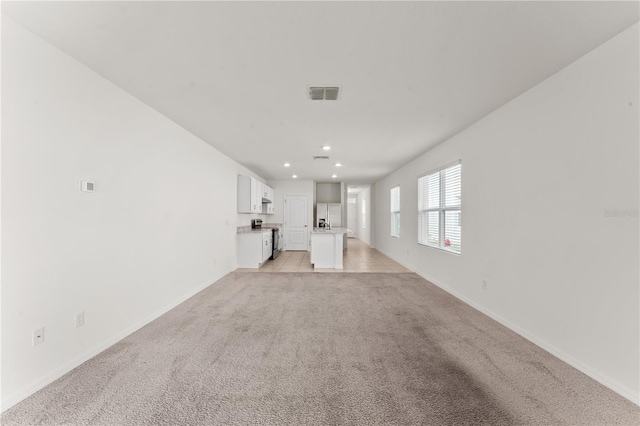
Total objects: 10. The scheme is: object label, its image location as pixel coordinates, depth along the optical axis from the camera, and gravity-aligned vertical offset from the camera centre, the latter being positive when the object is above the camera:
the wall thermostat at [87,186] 2.23 +0.23
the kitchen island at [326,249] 6.43 -0.90
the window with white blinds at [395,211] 7.60 +0.05
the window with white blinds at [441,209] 4.33 +0.07
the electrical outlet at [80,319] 2.19 -0.90
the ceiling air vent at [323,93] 2.68 +1.27
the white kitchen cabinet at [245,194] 6.35 +0.46
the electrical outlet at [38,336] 1.87 -0.89
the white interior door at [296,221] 9.21 -0.30
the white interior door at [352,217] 15.07 -0.26
